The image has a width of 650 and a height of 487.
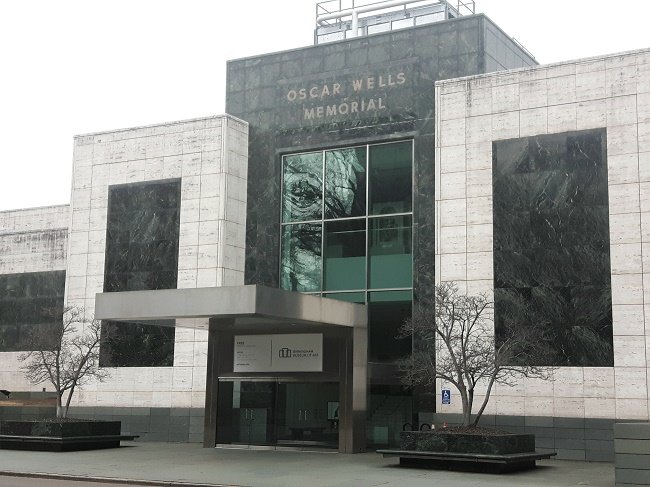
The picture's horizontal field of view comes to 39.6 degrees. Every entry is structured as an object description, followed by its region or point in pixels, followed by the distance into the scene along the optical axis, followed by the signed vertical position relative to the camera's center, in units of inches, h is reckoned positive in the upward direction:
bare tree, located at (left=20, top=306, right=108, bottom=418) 1216.2 +15.0
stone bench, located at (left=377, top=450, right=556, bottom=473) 879.1 -89.2
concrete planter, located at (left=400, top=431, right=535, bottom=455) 889.5 -72.8
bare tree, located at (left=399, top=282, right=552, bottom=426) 966.4 +28.1
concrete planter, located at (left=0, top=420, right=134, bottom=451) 1101.7 -91.1
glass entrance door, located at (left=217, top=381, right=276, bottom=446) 1173.1 -61.2
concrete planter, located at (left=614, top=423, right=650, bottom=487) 743.7 -65.3
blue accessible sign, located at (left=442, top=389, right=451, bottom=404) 1117.1 -33.6
